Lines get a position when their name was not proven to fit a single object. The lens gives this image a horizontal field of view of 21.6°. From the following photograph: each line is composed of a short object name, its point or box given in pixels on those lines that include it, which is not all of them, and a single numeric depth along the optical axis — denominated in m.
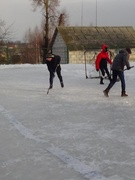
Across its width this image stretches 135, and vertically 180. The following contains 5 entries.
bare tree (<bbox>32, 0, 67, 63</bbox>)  37.75
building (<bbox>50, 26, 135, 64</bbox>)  32.34
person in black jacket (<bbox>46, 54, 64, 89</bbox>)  11.73
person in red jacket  13.21
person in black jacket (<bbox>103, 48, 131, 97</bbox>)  10.12
